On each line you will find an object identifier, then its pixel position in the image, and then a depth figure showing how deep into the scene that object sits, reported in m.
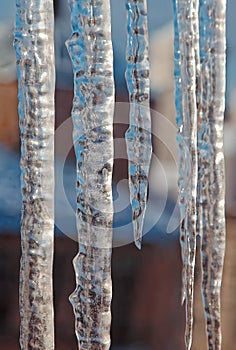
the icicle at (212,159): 1.50
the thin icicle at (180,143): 1.49
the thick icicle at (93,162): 1.44
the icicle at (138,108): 1.47
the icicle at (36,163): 1.43
